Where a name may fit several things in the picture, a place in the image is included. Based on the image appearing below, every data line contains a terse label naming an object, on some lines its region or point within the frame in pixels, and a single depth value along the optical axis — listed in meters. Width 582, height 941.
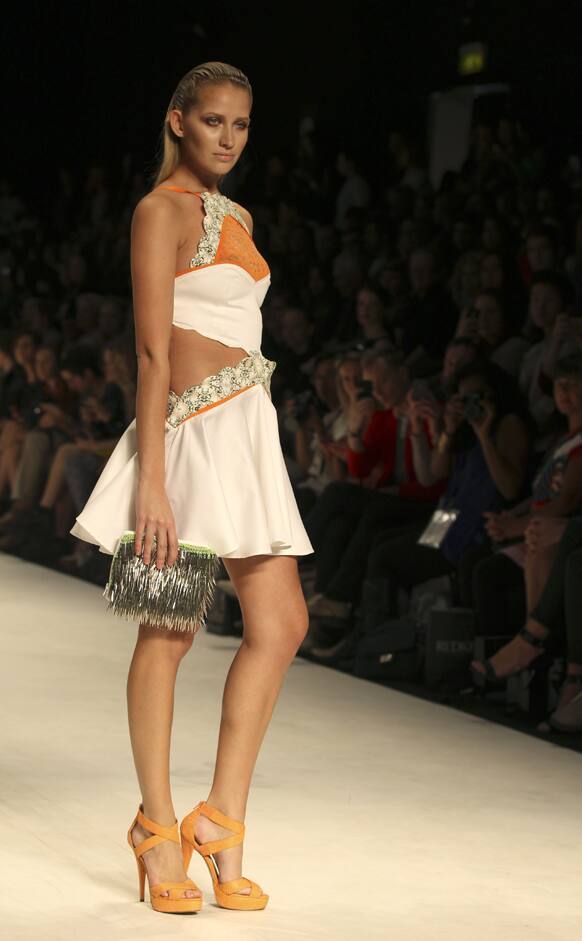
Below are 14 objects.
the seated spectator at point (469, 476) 9.88
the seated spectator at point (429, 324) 14.12
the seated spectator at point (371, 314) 14.19
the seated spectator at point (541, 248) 12.91
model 5.07
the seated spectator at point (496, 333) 11.99
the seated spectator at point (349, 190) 19.92
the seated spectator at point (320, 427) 12.20
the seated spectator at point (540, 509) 9.05
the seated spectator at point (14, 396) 17.47
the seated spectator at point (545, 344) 10.87
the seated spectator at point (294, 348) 15.08
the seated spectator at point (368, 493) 10.87
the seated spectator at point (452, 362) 10.64
